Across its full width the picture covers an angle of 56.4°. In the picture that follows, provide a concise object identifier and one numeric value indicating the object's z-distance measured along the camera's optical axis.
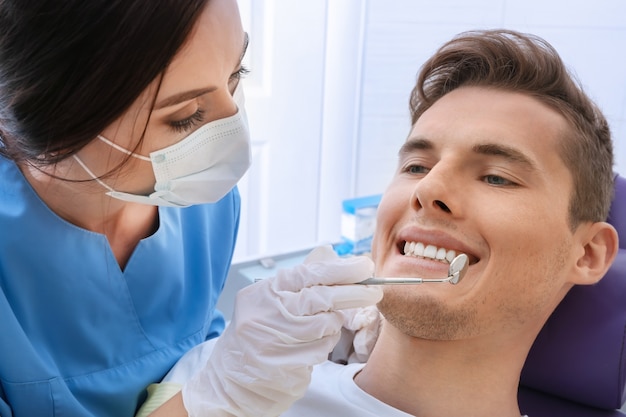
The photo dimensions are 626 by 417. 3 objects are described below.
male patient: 1.18
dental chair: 1.39
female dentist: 0.94
